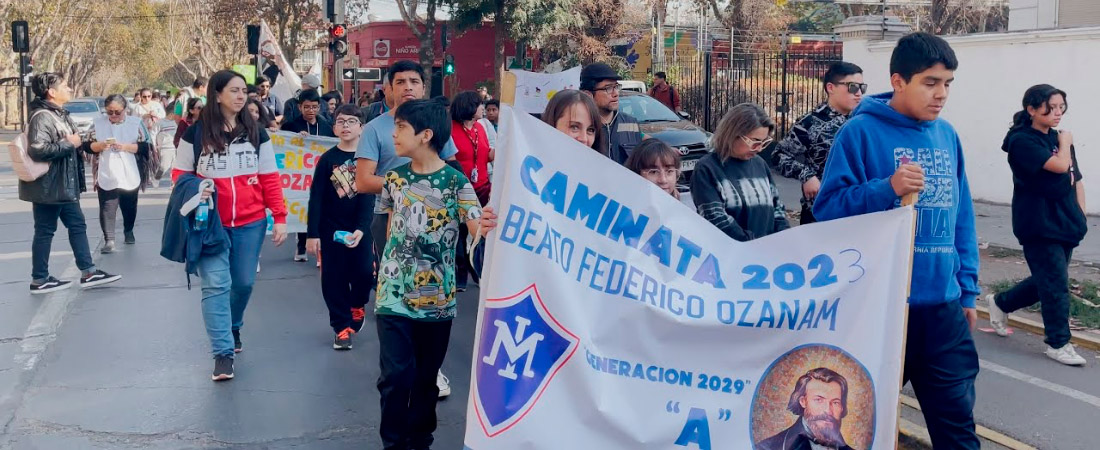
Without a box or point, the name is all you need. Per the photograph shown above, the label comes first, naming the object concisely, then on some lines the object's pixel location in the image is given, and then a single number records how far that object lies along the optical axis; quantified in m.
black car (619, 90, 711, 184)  16.06
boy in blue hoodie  3.87
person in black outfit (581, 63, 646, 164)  6.54
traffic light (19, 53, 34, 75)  31.08
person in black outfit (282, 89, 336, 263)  10.67
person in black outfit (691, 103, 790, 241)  5.08
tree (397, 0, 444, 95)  35.47
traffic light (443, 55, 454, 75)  24.59
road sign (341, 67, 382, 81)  20.67
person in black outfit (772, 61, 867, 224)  6.53
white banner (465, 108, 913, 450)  3.71
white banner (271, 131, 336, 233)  10.34
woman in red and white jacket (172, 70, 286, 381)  6.40
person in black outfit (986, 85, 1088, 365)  6.67
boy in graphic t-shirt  4.85
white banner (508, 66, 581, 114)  10.19
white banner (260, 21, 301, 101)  16.58
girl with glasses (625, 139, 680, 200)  4.89
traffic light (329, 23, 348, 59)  19.94
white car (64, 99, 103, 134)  36.41
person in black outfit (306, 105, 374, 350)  7.20
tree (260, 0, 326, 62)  45.94
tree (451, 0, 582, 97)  32.09
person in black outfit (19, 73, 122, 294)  9.15
